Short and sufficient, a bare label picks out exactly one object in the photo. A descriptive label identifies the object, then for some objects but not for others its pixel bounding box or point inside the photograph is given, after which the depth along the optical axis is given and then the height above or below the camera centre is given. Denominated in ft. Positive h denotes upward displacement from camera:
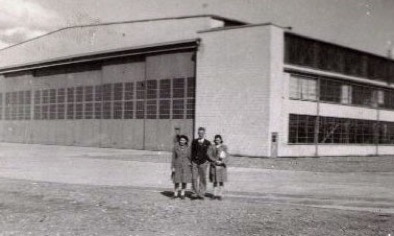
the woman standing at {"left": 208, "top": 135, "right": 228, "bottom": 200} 41.32 -2.87
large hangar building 107.24 +8.45
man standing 40.83 -2.93
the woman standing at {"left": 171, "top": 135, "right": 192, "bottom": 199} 40.83 -3.13
